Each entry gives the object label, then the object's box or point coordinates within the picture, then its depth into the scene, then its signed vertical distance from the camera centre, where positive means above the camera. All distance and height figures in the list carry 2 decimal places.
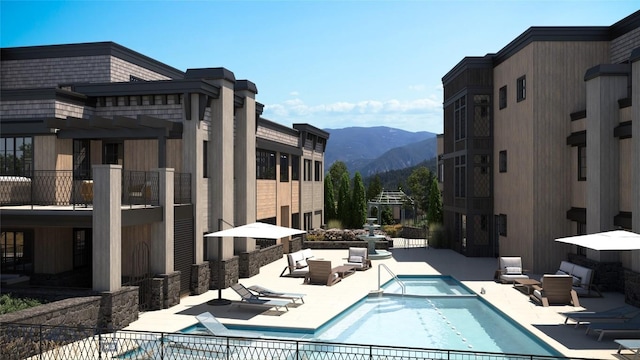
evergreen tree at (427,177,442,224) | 40.09 -1.27
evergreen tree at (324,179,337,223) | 45.44 -1.05
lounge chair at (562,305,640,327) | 14.02 -3.22
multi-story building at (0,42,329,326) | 15.15 +0.32
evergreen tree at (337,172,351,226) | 44.78 -1.11
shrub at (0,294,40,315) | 13.44 -2.79
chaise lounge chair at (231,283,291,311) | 16.72 -3.33
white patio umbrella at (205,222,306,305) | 17.64 -1.36
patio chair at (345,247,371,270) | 25.65 -3.18
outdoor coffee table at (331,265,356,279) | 22.64 -3.33
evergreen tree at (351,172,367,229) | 44.56 -1.44
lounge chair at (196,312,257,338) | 13.09 -3.25
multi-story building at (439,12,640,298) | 19.19 +1.88
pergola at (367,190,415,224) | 43.57 -0.70
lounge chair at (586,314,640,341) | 13.12 -3.30
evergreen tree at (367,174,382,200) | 72.38 +0.28
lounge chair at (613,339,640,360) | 11.09 -3.15
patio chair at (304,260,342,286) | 21.33 -3.21
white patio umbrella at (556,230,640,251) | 14.37 -1.41
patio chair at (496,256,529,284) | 21.14 -3.12
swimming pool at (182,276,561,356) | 13.58 -3.76
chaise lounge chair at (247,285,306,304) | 17.11 -3.20
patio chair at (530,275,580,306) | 17.14 -3.16
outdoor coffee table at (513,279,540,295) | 18.77 -3.27
